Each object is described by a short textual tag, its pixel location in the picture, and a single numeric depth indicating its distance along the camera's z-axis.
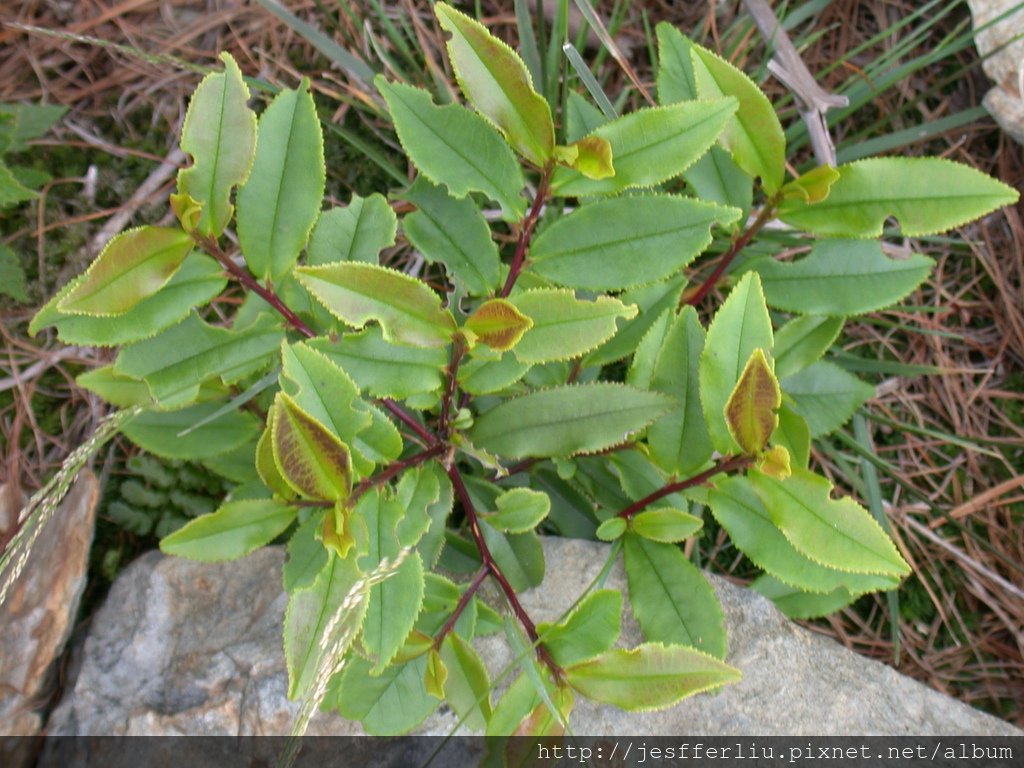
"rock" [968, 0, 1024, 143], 0.70
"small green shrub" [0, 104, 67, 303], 0.65
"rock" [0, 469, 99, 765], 0.64
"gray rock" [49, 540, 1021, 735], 0.62
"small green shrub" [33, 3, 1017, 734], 0.55
